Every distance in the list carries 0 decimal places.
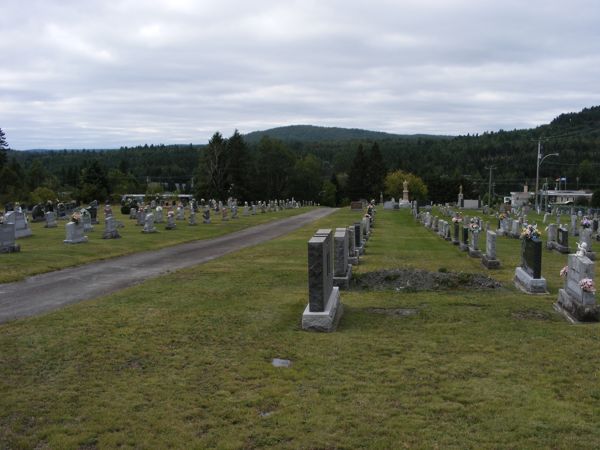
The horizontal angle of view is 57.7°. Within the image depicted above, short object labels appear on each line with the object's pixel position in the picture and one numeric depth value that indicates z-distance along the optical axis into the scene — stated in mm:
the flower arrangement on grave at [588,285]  9844
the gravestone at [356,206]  70038
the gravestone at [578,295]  9917
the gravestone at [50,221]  32406
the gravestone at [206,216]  39572
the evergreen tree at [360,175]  107875
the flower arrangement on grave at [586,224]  25984
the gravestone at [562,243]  22572
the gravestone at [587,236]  21131
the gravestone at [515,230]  30766
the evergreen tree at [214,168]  90562
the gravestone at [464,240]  23344
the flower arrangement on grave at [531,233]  13607
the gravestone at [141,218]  35369
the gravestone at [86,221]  29027
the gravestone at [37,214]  37384
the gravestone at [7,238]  19641
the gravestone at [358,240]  20281
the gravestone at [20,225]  25703
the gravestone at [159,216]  36928
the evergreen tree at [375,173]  107812
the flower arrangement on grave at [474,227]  21516
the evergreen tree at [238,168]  91931
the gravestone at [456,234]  25812
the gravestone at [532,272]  12922
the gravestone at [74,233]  23234
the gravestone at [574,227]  31167
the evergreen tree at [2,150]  74150
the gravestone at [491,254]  17922
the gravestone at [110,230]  26062
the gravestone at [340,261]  13383
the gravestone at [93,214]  34694
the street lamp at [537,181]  54572
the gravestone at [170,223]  32875
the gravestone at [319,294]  9297
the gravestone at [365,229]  26822
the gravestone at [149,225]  29781
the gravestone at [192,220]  37156
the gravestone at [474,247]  21094
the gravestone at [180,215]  41062
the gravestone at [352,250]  17970
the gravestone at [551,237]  23750
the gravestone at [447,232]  28875
